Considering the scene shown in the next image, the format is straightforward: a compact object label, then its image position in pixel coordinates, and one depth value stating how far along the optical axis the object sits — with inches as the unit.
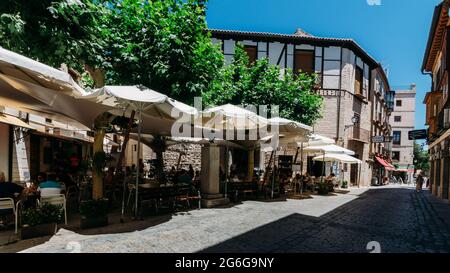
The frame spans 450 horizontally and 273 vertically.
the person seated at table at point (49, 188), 254.9
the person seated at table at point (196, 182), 471.5
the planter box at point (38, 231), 209.9
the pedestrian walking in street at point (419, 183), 879.8
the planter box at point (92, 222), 240.9
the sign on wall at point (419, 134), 900.0
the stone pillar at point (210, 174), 376.5
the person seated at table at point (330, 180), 678.6
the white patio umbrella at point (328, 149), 603.4
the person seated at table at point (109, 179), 368.5
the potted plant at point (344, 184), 903.3
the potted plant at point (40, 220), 211.2
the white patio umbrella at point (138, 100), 236.3
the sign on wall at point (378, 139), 979.3
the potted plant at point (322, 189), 631.2
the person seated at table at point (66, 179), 394.5
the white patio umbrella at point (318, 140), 562.6
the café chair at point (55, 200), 225.8
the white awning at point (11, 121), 333.4
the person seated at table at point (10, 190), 237.3
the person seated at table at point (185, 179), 393.1
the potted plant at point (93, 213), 240.8
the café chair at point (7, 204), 214.7
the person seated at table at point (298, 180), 569.0
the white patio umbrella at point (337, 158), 680.4
